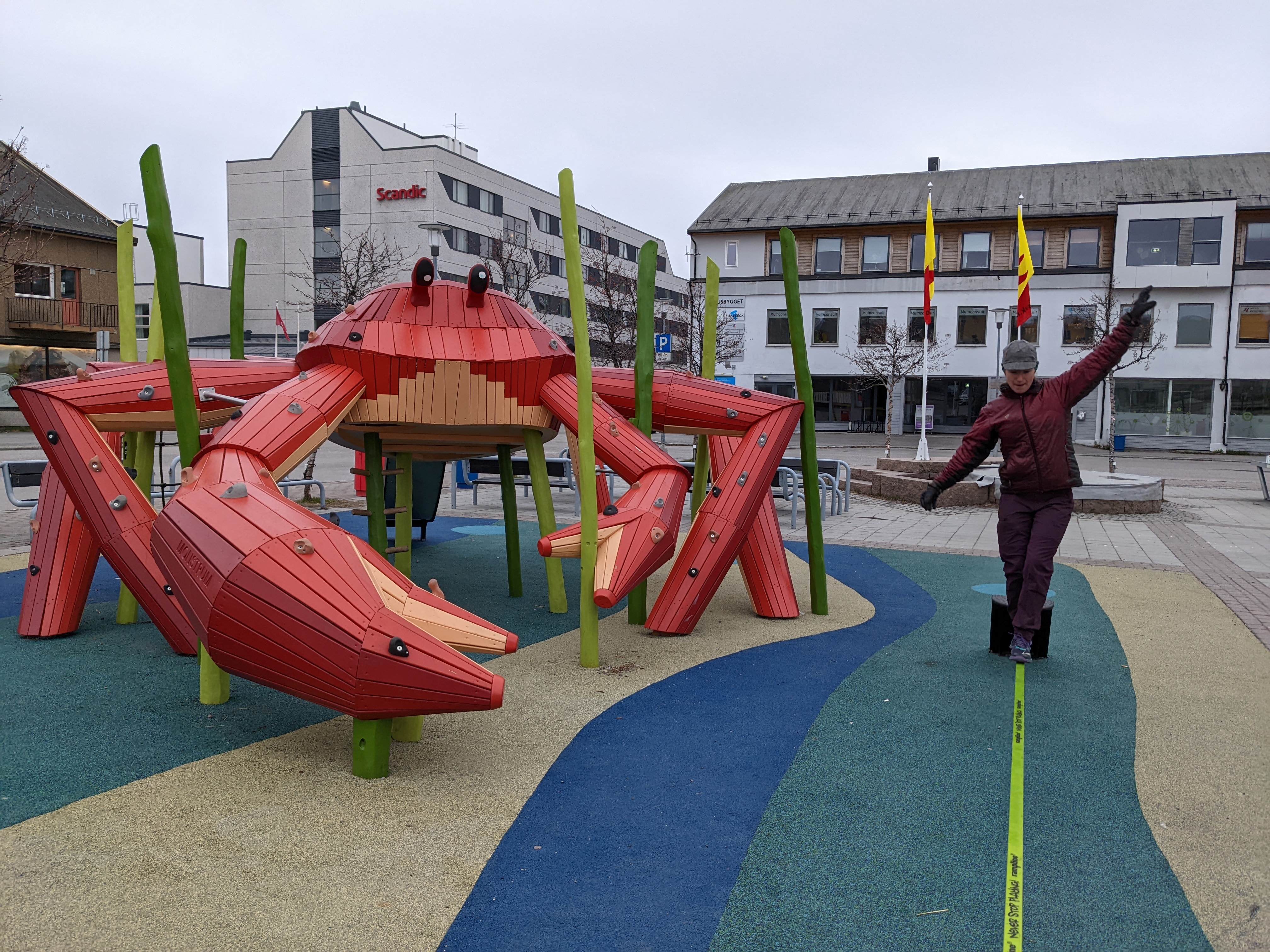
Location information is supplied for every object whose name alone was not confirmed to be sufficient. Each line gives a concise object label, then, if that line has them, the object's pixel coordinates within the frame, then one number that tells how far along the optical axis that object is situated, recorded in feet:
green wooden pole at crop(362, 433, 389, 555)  18.07
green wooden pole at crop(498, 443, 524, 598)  22.84
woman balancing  15.80
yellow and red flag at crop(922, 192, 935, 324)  57.88
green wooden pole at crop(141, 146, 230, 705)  12.80
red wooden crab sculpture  10.06
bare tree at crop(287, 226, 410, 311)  66.69
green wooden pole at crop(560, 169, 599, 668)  14.93
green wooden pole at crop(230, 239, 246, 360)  20.75
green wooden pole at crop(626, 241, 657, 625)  17.74
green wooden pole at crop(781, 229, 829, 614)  19.75
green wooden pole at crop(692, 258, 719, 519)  20.39
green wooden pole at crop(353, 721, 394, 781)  11.16
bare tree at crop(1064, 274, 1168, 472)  94.77
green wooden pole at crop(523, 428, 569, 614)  19.01
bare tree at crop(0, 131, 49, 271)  46.65
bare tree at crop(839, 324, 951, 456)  108.47
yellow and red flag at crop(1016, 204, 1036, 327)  44.09
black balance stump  17.49
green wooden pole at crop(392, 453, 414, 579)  19.93
